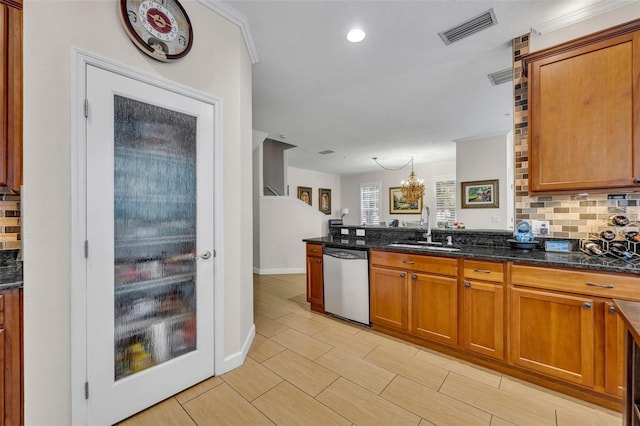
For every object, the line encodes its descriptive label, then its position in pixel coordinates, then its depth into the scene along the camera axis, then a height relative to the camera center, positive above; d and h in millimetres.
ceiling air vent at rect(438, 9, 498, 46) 2088 +1558
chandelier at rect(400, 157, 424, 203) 6594 +566
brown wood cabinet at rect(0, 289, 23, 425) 1072 -598
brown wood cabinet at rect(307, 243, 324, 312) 3127 -803
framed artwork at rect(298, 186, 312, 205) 9117 +677
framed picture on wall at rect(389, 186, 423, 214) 8503 +250
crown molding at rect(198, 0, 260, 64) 1931 +1541
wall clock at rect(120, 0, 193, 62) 1546 +1176
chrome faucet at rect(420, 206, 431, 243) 2766 -220
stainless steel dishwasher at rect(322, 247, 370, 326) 2715 -771
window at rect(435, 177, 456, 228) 7729 +385
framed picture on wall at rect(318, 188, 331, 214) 9898 +478
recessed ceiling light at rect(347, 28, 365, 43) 2230 +1551
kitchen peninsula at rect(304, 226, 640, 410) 1597 -705
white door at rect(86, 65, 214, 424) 1447 -195
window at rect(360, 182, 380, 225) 9523 +347
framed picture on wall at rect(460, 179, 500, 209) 5191 +370
